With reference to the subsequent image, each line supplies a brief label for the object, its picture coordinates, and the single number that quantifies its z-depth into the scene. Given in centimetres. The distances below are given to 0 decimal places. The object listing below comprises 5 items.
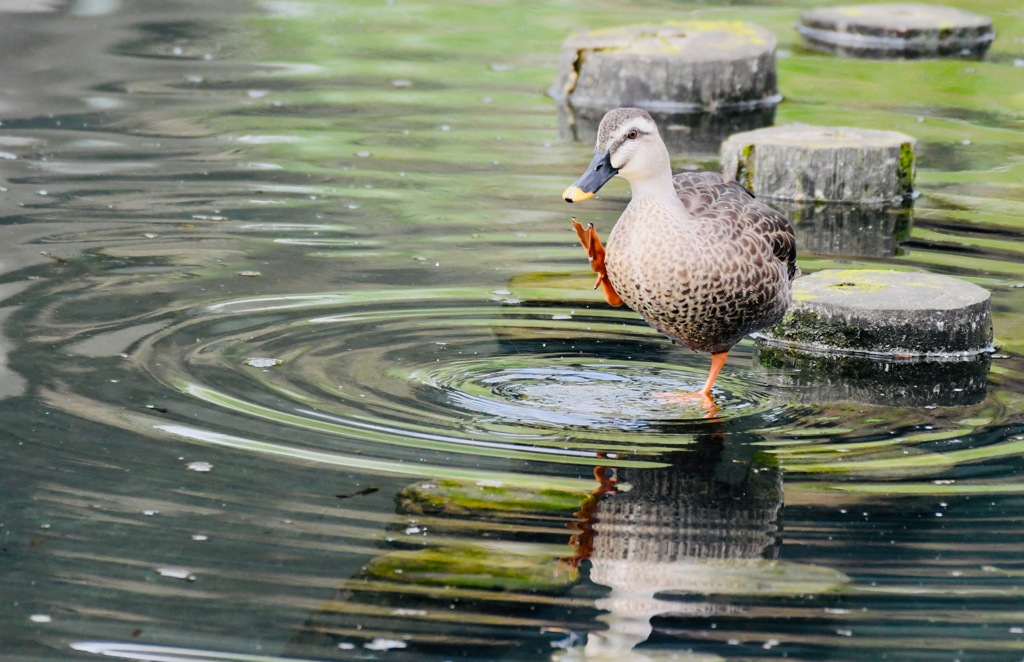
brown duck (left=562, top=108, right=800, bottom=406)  1108
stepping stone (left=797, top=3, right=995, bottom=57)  3056
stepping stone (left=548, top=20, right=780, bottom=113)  2477
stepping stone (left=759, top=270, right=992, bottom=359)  1341
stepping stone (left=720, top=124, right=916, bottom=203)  1897
